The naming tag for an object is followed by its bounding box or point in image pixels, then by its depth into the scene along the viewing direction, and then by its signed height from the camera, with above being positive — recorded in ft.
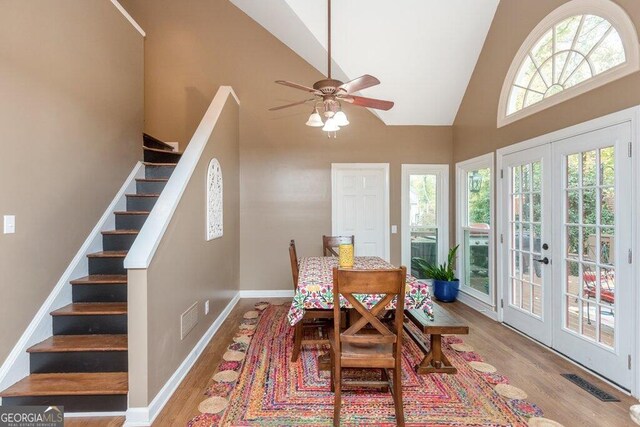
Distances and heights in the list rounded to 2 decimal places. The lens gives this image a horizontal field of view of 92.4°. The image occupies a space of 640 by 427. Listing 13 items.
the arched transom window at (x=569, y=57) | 7.63 +4.68
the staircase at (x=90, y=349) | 6.70 -3.10
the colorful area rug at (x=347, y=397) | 6.61 -4.35
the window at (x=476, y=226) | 13.14 -0.49
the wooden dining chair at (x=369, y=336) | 6.10 -2.40
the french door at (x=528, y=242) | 9.93 -0.95
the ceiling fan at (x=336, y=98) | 8.09 +3.37
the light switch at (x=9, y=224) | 7.02 -0.15
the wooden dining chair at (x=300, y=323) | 9.06 -3.16
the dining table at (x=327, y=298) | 7.74 -2.09
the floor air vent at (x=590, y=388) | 7.27 -4.33
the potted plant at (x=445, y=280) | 15.06 -3.16
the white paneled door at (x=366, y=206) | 16.26 +0.54
